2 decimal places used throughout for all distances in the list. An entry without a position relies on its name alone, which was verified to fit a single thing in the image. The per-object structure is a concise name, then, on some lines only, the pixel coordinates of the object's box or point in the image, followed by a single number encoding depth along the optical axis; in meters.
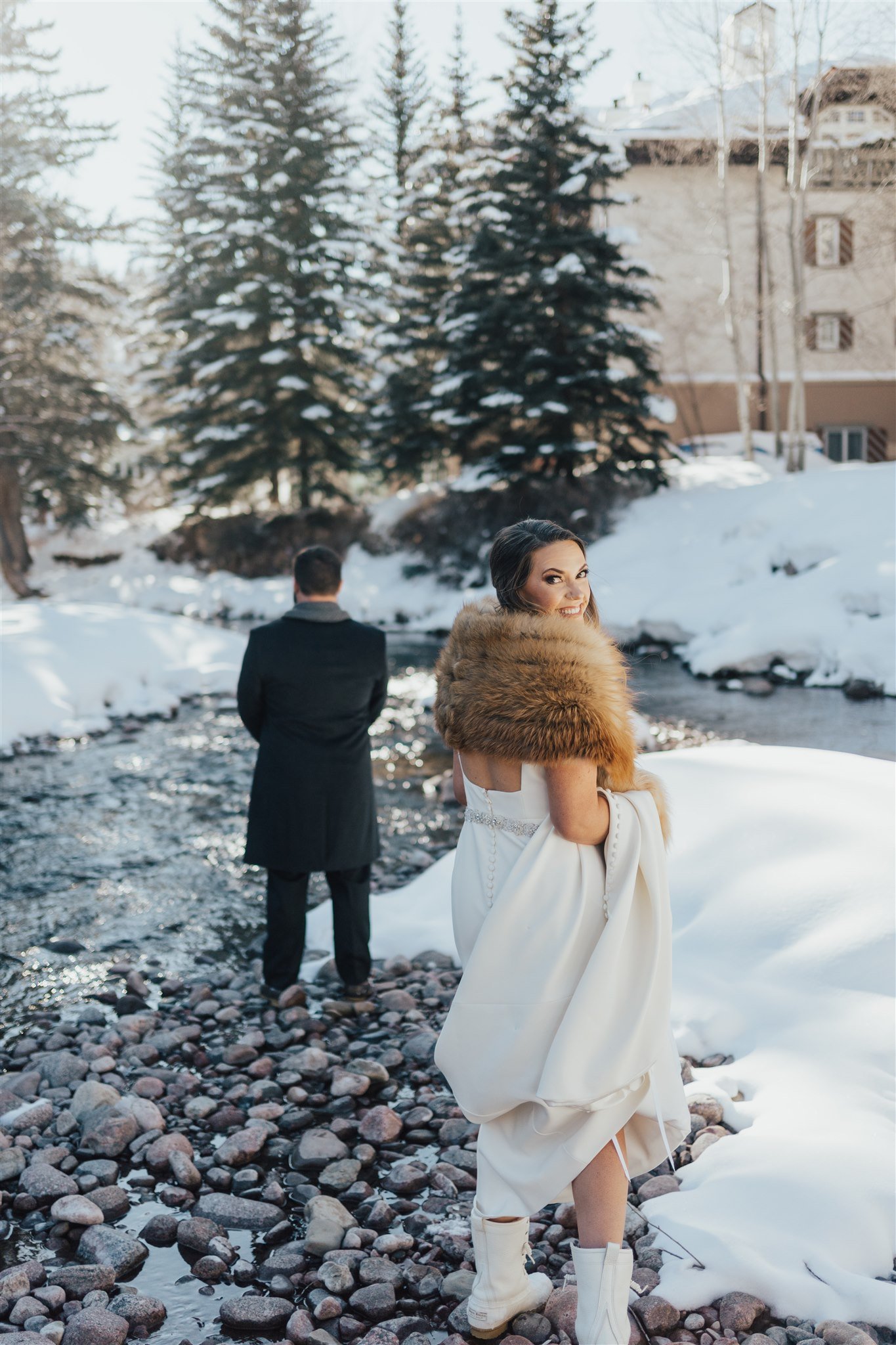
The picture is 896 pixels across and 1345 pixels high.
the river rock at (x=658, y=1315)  2.34
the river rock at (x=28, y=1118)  3.38
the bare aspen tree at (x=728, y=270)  19.05
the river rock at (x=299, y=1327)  2.37
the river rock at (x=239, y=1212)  2.85
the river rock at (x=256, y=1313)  2.44
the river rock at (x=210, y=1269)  2.64
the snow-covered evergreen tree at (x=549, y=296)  19.14
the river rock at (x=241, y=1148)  3.18
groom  4.23
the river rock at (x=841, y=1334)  2.23
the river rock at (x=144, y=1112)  3.36
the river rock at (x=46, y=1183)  2.98
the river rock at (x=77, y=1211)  2.85
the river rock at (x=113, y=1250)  2.67
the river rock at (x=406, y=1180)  3.00
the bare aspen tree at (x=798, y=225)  17.41
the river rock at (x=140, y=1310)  2.45
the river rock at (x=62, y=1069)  3.70
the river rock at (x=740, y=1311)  2.33
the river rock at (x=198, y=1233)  2.75
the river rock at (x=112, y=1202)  2.90
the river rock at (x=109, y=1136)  3.23
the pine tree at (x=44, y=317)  22.53
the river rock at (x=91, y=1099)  3.44
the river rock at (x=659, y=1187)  2.85
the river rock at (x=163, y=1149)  3.16
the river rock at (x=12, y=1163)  3.09
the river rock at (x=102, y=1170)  3.06
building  24.30
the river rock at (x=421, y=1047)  3.85
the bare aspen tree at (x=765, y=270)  18.30
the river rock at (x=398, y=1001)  4.27
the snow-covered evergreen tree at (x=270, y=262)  23.42
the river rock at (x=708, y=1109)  3.21
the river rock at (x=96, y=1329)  2.37
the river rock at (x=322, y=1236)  2.71
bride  2.10
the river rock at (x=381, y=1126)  3.30
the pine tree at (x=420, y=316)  22.23
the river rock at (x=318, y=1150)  3.17
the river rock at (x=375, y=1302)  2.47
